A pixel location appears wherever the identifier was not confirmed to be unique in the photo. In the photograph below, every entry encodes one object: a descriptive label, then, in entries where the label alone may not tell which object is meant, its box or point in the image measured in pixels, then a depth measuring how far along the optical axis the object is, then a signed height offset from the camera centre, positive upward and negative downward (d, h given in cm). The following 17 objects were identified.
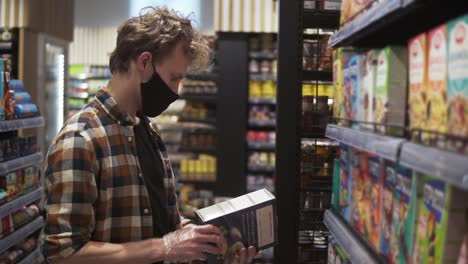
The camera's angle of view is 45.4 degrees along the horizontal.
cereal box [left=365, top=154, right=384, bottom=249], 160 -26
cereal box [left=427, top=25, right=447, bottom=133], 117 +7
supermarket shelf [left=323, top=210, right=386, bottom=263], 158 -41
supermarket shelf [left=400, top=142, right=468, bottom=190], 93 -9
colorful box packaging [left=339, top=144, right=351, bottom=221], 201 -28
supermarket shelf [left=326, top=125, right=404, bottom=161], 127 -8
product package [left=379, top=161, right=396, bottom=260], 149 -26
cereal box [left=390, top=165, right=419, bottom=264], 130 -26
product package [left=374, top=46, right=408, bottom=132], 145 +6
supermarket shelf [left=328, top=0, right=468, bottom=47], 132 +25
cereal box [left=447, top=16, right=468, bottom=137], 106 +7
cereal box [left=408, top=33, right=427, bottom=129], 128 +7
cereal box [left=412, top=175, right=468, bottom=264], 112 -23
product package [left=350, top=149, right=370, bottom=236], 178 -27
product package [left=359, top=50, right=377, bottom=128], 163 +7
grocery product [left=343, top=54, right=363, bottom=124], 181 +9
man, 179 -22
